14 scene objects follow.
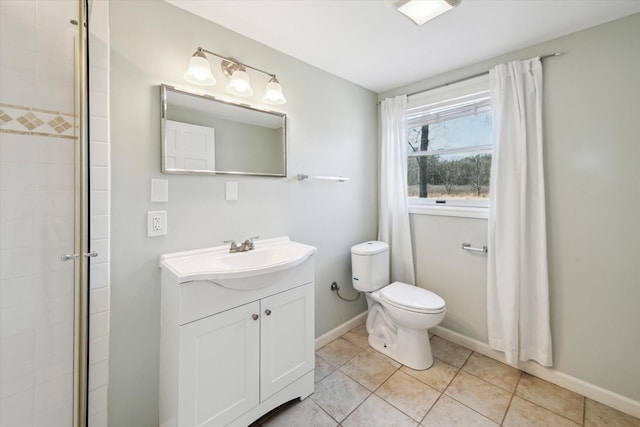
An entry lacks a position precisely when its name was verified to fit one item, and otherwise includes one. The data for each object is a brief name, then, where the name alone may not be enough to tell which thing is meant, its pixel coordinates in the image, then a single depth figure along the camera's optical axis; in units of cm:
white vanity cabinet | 115
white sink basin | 116
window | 208
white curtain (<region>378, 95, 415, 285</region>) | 238
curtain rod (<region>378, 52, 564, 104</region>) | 168
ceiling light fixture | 130
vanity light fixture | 134
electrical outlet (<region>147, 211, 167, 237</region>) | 132
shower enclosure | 99
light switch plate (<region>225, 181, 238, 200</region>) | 158
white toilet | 182
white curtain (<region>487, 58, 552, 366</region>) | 170
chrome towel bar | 195
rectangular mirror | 137
